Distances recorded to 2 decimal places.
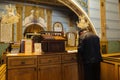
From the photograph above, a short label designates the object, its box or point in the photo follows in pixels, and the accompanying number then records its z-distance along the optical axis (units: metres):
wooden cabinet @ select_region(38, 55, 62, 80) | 2.43
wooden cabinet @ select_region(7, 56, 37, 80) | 2.21
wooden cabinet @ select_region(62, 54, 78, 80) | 2.65
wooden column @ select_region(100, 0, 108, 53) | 4.71
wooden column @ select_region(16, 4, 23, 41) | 7.21
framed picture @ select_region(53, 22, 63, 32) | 8.21
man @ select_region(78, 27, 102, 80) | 2.69
